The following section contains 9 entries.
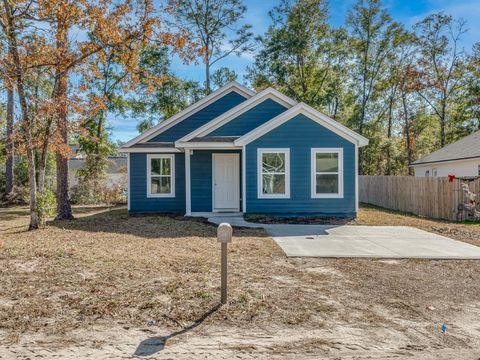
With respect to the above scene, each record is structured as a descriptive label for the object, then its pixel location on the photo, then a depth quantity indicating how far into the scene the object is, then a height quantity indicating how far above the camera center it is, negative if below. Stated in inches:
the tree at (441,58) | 1121.4 +381.9
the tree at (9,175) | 951.0 +32.3
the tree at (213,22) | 1053.8 +455.9
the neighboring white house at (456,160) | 778.8 +55.6
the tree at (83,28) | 402.3 +175.3
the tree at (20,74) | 388.8 +117.5
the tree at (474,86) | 1171.9 +313.4
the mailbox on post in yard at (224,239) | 188.9 -25.9
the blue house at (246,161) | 534.6 +37.9
